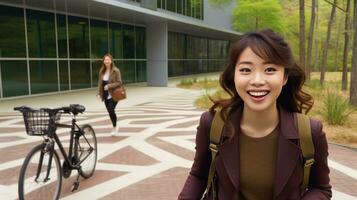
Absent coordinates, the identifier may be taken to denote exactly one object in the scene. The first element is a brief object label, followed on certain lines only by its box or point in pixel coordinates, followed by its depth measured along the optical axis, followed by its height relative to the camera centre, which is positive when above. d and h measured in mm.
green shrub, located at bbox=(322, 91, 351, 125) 9234 -1299
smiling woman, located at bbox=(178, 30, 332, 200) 1650 -353
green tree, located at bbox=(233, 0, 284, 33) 31031 +3650
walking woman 8094 -505
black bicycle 4020 -1109
